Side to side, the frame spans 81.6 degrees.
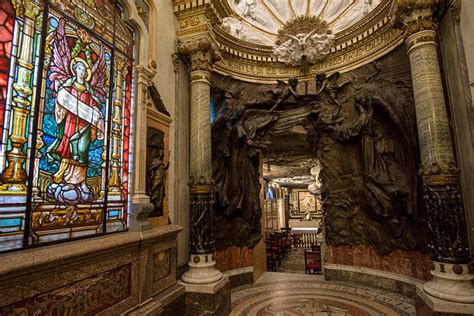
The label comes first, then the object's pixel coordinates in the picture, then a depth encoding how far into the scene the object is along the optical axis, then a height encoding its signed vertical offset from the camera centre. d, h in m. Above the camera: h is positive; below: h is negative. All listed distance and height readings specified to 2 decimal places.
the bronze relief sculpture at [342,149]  5.41 +0.98
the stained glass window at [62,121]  2.46 +0.83
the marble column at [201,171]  4.66 +0.43
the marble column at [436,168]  3.65 +0.29
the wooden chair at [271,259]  8.66 -2.13
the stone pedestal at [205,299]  4.25 -1.63
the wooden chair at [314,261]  7.69 -1.95
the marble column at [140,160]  3.78 +0.53
